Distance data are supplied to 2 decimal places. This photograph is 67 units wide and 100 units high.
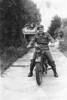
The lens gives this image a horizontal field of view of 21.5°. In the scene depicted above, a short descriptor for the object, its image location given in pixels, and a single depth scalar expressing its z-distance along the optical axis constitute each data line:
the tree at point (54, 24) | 42.19
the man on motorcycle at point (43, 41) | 5.60
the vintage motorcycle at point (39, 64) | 4.93
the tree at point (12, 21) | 11.37
